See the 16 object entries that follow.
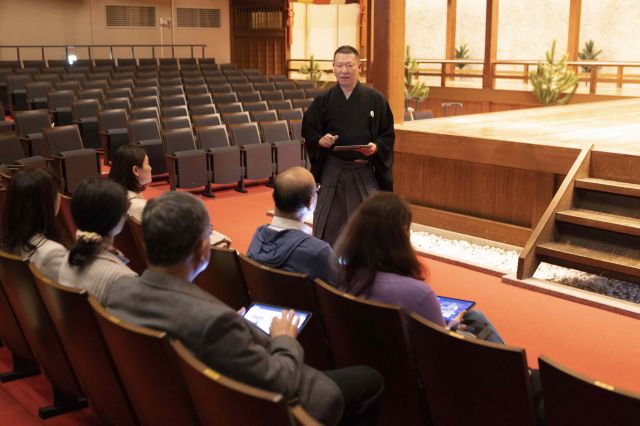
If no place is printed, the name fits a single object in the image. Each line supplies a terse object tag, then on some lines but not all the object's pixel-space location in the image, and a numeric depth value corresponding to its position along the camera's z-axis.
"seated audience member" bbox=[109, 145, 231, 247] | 3.60
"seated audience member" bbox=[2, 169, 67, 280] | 2.62
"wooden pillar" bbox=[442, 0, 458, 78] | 14.93
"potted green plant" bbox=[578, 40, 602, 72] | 13.41
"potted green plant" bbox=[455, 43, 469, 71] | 15.34
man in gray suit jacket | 1.69
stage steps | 4.35
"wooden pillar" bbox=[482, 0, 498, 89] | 11.77
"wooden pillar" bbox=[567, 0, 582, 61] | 13.69
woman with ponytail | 2.32
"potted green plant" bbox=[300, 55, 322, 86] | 14.64
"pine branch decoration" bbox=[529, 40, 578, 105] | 10.80
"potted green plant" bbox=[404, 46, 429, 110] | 12.18
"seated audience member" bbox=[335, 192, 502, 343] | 2.24
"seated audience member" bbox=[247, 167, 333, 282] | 2.70
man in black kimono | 4.25
